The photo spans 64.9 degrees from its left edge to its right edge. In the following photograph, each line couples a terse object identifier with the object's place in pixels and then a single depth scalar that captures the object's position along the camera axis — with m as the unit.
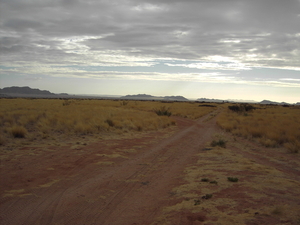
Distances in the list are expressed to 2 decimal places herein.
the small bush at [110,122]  18.32
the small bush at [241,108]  42.53
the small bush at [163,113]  29.62
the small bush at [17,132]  12.63
